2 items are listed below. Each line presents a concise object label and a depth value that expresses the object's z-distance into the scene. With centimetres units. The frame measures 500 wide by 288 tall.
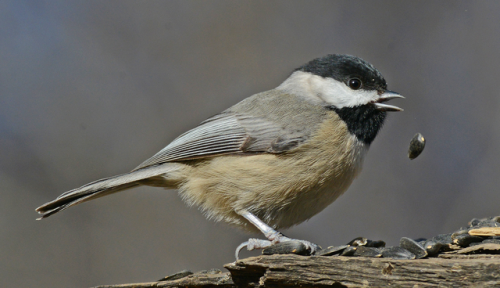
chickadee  251
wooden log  245
